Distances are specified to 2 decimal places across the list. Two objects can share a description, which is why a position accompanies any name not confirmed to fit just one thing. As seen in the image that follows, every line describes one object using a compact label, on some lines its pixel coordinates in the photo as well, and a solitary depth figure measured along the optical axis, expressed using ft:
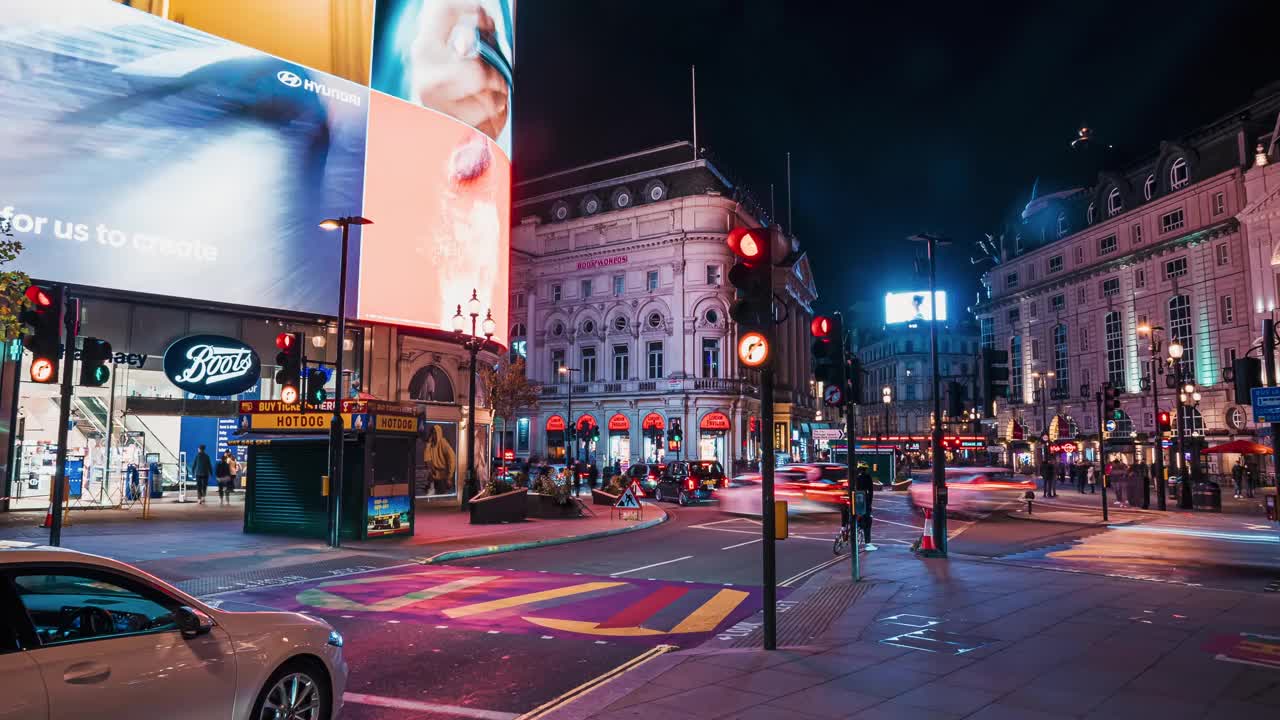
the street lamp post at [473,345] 80.69
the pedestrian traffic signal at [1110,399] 106.01
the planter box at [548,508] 84.64
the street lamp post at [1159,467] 107.65
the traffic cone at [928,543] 56.18
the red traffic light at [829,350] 42.39
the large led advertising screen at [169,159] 72.49
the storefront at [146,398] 83.87
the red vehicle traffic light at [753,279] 27.63
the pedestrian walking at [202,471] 92.07
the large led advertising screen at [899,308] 154.30
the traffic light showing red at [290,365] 63.00
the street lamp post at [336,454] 58.29
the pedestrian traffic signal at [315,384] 61.46
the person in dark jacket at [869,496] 58.23
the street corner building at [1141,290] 178.50
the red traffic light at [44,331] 38.17
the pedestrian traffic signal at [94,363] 40.27
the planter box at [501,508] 77.25
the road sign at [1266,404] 59.00
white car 13.38
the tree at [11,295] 36.45
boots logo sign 86.94
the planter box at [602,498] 107.04
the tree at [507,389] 140.15
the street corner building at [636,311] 203.92
